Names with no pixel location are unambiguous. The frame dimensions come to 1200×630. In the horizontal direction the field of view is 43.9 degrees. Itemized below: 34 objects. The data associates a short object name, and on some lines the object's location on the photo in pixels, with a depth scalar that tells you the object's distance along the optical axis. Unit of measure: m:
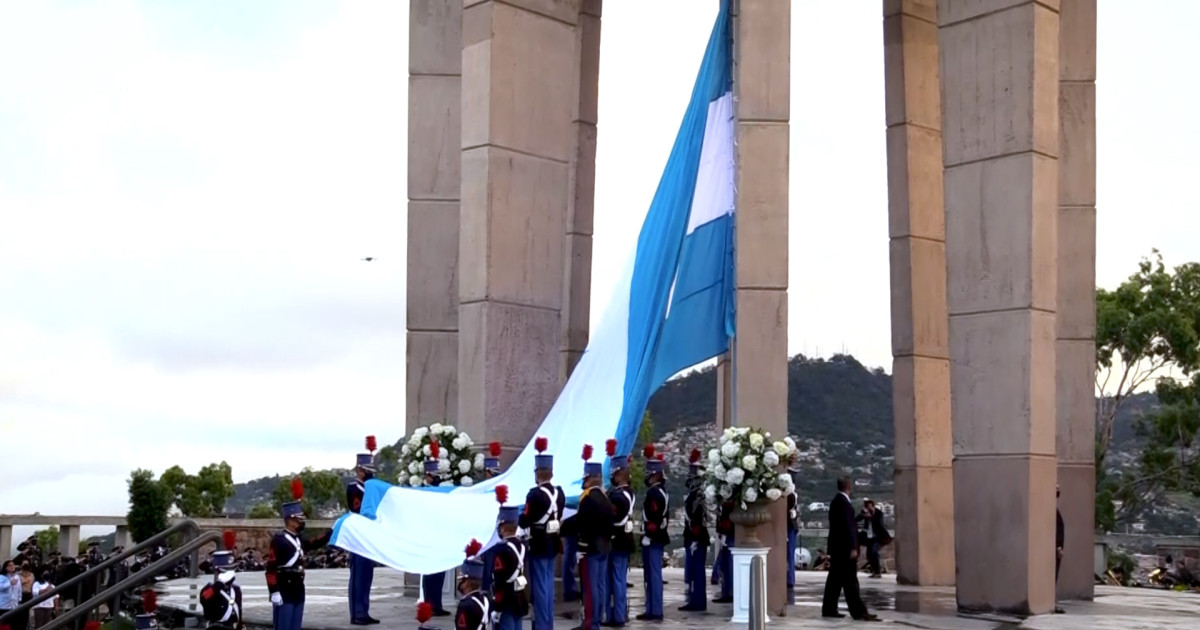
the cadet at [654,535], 16.73
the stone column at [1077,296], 21.27
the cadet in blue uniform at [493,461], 18.00
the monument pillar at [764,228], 16.94
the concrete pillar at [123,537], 35.31
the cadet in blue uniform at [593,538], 15.53
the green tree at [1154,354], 39.31
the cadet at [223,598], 14.45
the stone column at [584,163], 25.89
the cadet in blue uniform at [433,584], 17.55
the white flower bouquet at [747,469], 16.20
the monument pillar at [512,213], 19.42
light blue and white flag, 17.06
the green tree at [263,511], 52.11
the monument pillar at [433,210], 21.88
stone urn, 16.36
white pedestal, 16.14
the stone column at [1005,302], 18.23
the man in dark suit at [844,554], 16.89
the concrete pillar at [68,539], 30.98
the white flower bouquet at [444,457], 18.64
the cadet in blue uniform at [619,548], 15.91
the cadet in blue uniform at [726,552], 16.58
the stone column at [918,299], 24.06
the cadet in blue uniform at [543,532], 14.95
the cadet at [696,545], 17.97
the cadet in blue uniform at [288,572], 14.92
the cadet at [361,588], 16.72
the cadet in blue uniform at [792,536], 19.52
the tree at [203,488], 56.22
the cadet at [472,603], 12.33
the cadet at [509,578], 13.55
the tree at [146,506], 34.06
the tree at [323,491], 68.00
